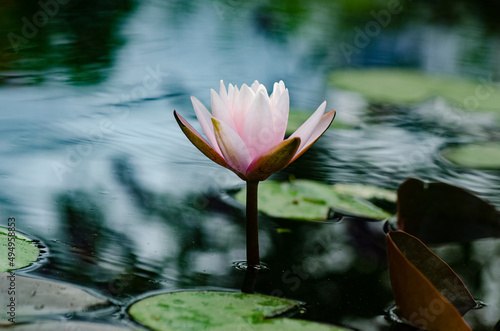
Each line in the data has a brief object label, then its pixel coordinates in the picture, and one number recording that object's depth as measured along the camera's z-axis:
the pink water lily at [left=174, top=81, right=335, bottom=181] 1.16
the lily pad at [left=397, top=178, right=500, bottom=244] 1.28
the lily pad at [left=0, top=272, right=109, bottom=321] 1.09
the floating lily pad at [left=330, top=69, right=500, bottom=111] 2.02
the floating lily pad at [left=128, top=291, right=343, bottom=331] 1.10
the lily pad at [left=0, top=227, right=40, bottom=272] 1.13
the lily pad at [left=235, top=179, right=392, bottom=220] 1.29
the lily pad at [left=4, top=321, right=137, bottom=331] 1.08
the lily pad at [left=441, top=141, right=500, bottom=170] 1.46
